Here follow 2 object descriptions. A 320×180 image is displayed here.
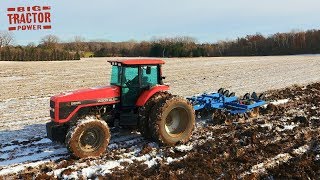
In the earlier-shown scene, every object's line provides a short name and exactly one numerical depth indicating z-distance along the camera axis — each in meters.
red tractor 5.59
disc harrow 7.64
